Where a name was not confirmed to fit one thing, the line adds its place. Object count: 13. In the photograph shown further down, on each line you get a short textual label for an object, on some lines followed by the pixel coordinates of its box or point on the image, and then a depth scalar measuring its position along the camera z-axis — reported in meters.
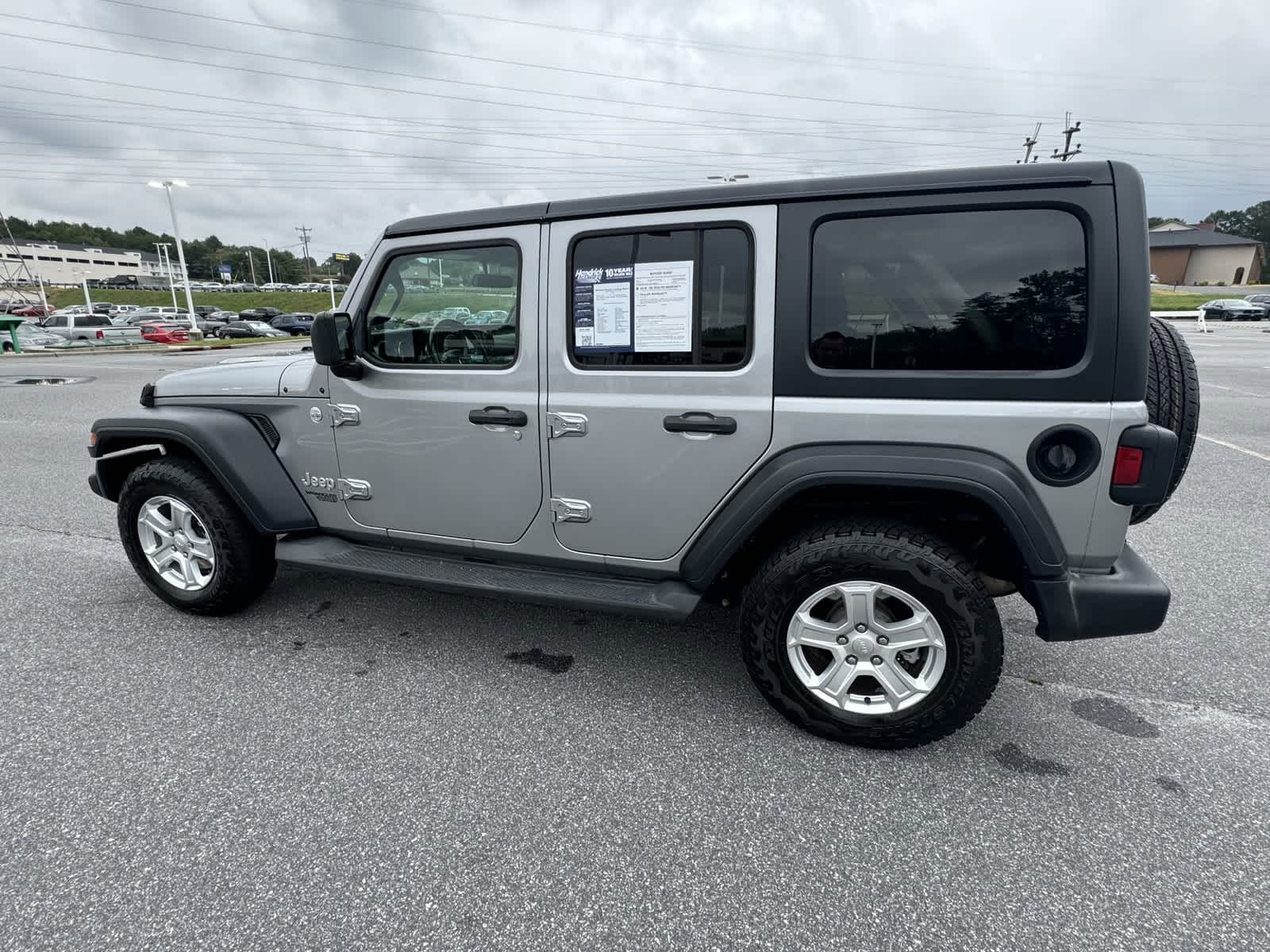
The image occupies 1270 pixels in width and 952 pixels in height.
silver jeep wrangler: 2.12
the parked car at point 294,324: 41.34
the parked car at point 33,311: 50.01
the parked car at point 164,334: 29.75
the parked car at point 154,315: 39.34
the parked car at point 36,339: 26.59
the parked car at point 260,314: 51.34
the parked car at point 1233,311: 38.19
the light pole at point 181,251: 29.62
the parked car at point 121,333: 29.06
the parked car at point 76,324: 28.78
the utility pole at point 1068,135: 50.19
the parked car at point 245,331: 36.97
